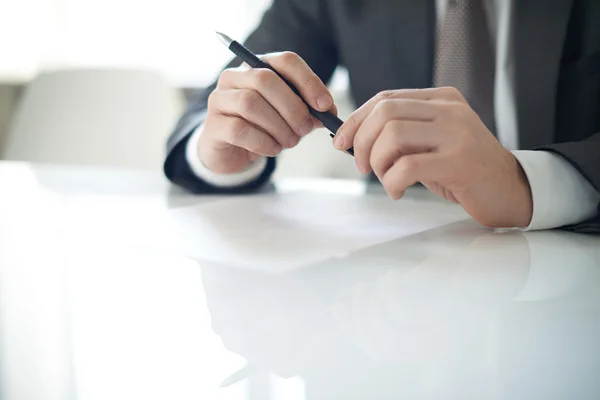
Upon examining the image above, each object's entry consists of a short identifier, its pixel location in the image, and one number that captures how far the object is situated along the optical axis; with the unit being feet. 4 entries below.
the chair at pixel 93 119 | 4.75
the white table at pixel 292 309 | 0.72
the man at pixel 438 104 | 1.50
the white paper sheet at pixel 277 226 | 1.33
